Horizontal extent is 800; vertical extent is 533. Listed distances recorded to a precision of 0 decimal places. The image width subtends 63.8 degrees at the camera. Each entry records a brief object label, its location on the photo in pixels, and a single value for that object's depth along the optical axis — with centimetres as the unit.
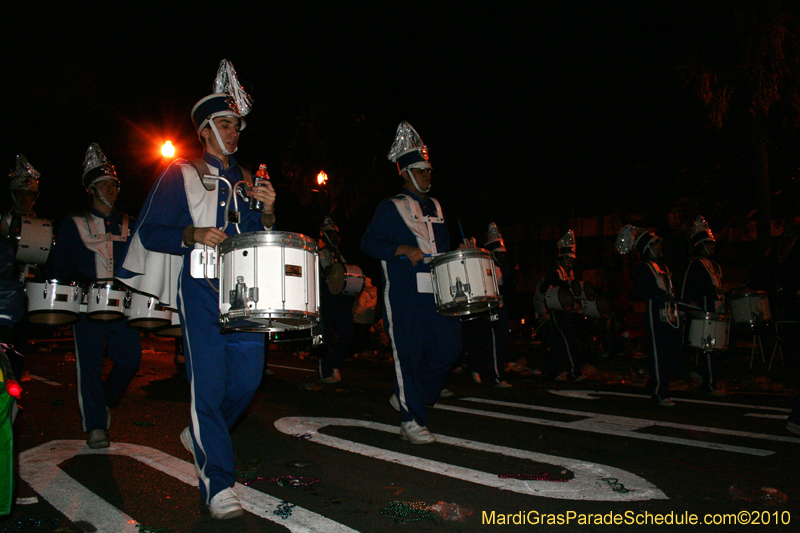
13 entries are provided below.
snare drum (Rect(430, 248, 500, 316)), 521
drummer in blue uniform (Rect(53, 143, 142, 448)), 540
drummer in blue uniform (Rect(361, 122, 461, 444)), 544
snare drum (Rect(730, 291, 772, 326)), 959
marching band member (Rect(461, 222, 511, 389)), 974
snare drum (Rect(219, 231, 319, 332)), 339
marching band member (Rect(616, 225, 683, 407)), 764
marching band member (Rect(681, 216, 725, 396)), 859
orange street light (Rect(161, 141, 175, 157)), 1780
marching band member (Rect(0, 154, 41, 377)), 589
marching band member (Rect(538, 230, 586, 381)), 1052
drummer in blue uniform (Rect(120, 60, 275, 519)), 362
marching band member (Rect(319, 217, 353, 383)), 979
